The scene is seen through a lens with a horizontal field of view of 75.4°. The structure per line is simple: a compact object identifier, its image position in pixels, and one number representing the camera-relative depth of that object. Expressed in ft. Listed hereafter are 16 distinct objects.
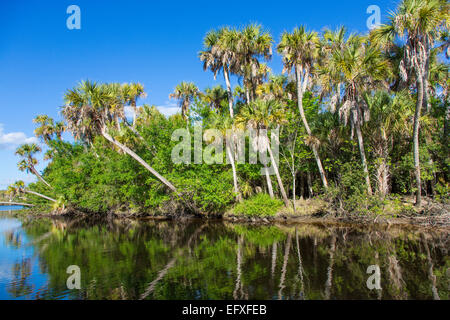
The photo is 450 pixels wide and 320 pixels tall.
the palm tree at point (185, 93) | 117.50
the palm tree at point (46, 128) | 149.38
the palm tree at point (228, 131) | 85.25
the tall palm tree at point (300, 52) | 79.77
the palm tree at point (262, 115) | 77.25
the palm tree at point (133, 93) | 121.49
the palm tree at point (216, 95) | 114.83
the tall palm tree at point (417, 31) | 57.16
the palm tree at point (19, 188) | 127.44
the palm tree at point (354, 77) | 69.56
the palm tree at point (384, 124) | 70.54
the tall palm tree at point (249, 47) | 87.81
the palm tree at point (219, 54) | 88.02
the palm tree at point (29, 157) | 144.06
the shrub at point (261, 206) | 83.35
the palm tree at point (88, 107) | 77.25
